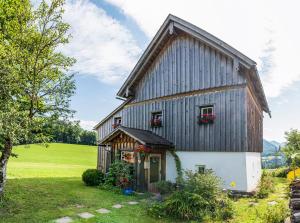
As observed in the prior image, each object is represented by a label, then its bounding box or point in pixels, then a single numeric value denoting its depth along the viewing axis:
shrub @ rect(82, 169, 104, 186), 15.98
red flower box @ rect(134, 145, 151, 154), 13.95
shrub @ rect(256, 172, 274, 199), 13.00
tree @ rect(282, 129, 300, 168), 23.25
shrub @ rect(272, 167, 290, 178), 25.28
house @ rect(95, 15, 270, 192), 13.36
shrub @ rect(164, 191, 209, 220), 9.29
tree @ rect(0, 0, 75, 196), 9.62
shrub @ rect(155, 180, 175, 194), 13.72
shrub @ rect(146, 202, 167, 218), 9.68
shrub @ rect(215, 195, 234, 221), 9.20
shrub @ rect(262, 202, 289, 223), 7.77
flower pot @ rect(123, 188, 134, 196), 13.74
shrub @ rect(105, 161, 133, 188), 14.72
